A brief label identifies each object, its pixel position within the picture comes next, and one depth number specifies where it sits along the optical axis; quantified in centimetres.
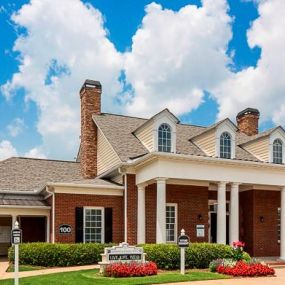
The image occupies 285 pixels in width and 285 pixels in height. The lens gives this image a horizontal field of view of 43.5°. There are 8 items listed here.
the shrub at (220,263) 1325
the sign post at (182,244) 1295
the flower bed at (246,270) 1246
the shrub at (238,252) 1375
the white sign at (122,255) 1257
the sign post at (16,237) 1069
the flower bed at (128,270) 1182
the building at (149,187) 1625
